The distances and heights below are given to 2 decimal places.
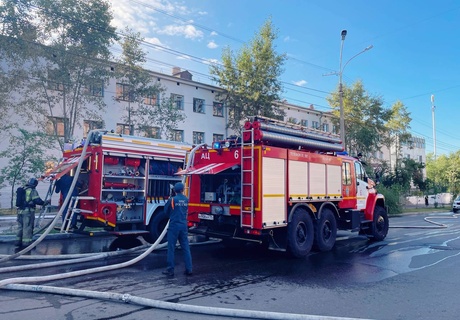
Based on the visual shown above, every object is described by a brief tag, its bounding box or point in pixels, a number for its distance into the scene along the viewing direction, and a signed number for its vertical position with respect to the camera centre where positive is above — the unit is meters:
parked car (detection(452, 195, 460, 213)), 32.49 -0.89
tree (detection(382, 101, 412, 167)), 42.38 +7.73
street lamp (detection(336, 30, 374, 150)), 21.58 +5.80
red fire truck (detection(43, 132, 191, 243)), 9.81 +0.31
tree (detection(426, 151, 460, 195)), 48.84 +3.15
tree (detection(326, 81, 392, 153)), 37.62 +8.04
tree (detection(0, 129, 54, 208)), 18.83 +1.66
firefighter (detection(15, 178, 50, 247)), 9.90 -0.62
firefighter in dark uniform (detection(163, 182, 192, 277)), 7.15 -0.68
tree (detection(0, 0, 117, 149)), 19.83 +7.41
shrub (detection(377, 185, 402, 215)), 27.75 -0.38
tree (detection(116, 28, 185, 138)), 24.41 +6.49
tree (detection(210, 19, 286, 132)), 31.48 +9.69
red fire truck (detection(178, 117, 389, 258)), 8.47 +0.12
